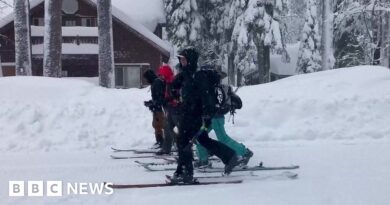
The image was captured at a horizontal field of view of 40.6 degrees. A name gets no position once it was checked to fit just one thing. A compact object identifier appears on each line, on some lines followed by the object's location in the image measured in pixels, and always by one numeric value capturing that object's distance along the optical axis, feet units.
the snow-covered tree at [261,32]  95.81
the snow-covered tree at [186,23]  104.17
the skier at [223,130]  26.78
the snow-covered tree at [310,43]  110.42
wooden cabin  91.97
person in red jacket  29.32
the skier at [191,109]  23.85
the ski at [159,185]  23.13
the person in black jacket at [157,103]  31.53
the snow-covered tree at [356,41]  80.01
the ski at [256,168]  26.69
